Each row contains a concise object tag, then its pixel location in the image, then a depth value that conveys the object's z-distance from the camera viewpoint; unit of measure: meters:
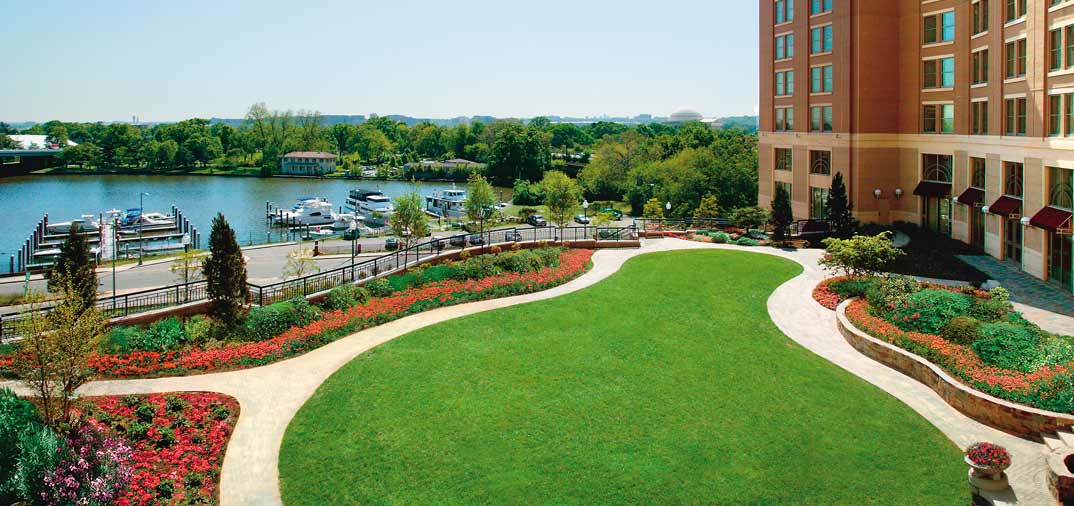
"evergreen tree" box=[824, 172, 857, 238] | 41.38
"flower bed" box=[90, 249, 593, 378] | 22.64
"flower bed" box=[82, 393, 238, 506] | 16.14
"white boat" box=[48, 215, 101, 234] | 69.06
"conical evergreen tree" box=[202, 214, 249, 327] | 25.70
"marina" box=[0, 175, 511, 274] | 77.25
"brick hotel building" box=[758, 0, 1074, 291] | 32.59
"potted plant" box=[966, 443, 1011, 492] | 15.35
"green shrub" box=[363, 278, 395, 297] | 30.62
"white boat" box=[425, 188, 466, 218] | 86.00
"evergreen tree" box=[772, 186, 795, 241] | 42.81
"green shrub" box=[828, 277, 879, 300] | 29.08
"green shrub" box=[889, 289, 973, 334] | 23.70
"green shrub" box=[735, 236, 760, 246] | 43.03
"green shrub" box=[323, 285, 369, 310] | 28.67
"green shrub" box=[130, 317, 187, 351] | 24.20
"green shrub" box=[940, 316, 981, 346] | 22.05
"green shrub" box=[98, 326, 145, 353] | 23.52
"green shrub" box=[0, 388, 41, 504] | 15.46
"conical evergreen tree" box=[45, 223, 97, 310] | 24.12
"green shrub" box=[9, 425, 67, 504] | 15.38
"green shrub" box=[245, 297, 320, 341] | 25.56
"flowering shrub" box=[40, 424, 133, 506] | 15.37
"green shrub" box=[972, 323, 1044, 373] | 20.05
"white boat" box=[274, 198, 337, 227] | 80.06
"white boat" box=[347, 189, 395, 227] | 80.81
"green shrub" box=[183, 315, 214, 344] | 25.08
